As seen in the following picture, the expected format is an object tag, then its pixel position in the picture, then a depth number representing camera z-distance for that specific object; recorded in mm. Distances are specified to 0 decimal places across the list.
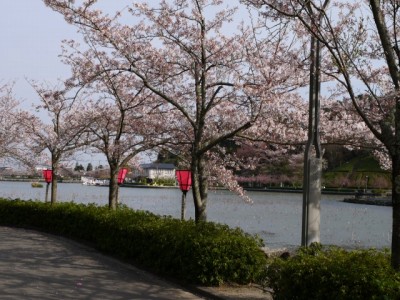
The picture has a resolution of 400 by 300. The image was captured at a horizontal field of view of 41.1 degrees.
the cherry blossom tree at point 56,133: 15965
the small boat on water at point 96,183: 101325
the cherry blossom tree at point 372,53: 5469
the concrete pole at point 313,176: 7359
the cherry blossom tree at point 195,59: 9867
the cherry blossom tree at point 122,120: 12938
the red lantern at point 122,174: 18131
